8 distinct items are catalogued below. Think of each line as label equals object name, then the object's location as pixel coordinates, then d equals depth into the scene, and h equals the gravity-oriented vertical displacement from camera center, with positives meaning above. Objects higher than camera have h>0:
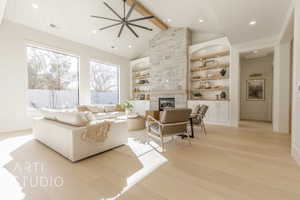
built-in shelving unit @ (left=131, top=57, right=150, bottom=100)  7.96 +1.22
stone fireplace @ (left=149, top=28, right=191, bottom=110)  6.14 +1.66
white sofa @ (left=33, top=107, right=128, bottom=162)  2.25 -0.77
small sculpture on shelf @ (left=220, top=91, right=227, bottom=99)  5.32 +0.15
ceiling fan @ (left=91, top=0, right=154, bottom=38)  3.83 +2.29
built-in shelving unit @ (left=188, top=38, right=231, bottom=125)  5.24 +0.90
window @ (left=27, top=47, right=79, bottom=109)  4.91 +0.78
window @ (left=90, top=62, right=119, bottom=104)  6.84 +0.85
